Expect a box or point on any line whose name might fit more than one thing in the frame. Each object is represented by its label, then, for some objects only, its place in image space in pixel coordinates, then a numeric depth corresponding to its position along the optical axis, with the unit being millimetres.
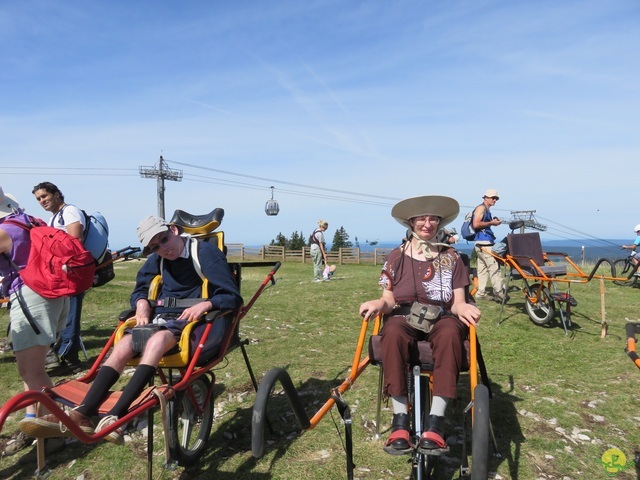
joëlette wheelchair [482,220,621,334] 8062
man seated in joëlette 2900
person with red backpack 3865
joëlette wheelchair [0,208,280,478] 2832
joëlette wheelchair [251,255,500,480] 2697
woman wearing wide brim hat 3137
